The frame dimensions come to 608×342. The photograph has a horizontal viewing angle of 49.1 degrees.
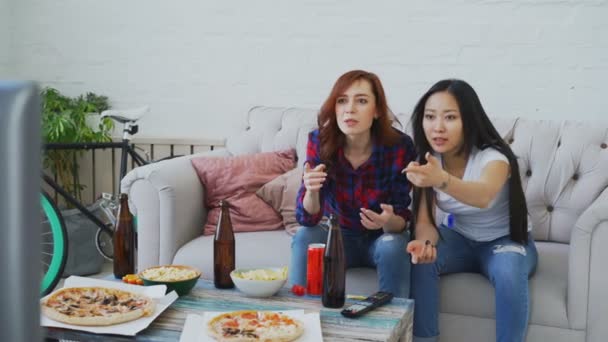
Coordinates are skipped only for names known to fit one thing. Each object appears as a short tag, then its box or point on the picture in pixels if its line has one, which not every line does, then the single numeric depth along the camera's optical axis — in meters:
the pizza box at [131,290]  1.38
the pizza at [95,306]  1.39
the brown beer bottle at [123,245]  1.79
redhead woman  1.96
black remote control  1.48
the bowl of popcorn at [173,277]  1.60
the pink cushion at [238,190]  2.38
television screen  0.38
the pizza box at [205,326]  1.34
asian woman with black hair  1.82
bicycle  2.63
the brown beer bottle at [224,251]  1.70
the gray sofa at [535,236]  1.83
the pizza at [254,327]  1.31
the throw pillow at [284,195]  2.38
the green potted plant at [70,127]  3.15
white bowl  1.58
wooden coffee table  1.38
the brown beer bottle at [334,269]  1.54
